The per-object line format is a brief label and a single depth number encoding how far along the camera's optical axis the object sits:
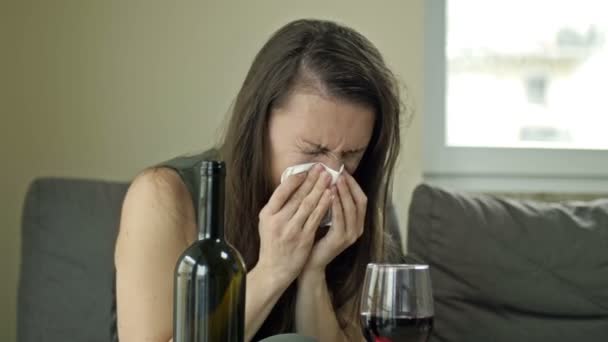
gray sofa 2.04
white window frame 2.74
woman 1.45
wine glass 0.96
